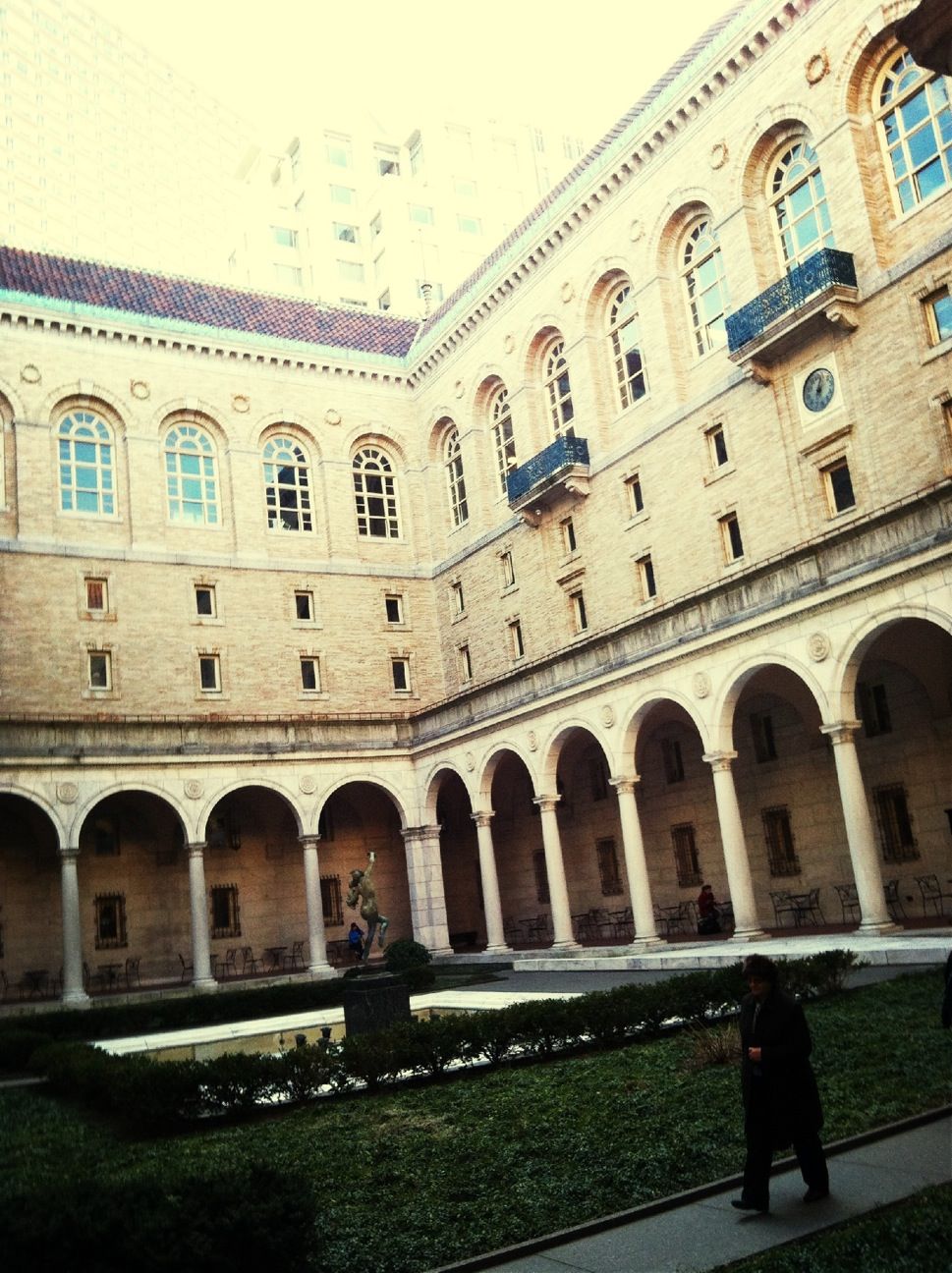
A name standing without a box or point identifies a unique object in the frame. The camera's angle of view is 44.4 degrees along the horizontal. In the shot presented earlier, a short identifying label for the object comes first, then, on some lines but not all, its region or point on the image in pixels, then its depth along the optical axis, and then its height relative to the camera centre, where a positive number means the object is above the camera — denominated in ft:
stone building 82.48 +32.14
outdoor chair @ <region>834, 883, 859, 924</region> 88.63 -2.33
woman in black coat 22.95 -4.21
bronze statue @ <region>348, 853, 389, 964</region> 91.91 +1.85
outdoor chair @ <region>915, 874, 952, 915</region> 81.35 -2.21
